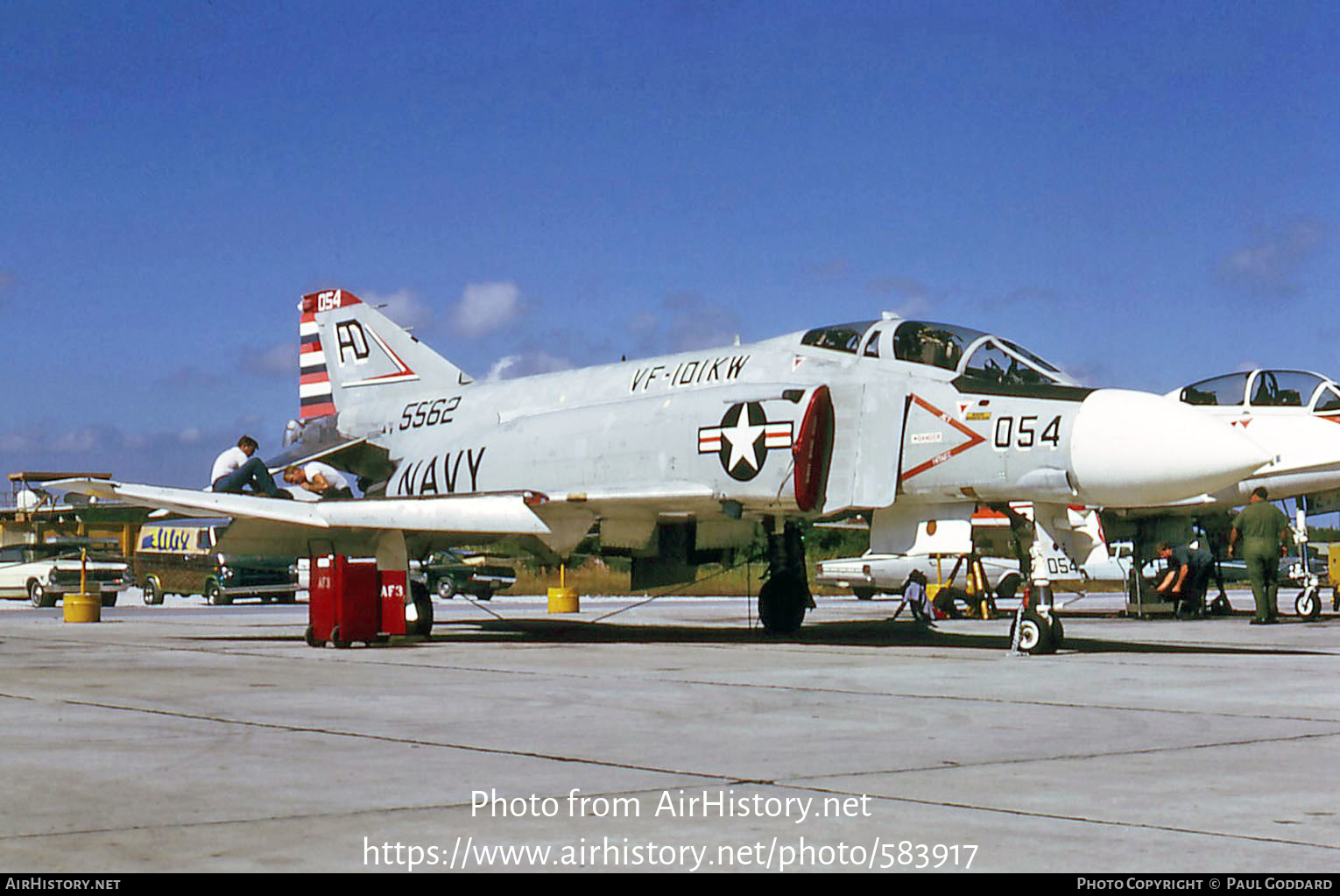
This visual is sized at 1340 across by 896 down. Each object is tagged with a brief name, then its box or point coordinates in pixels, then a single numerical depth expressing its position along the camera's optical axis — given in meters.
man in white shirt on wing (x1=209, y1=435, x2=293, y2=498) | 15.78
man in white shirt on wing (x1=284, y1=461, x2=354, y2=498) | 17.20
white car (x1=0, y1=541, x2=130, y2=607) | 31.06
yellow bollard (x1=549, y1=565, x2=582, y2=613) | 22.86
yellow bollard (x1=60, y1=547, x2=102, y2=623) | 19.97
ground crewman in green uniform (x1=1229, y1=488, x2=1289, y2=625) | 16.62
